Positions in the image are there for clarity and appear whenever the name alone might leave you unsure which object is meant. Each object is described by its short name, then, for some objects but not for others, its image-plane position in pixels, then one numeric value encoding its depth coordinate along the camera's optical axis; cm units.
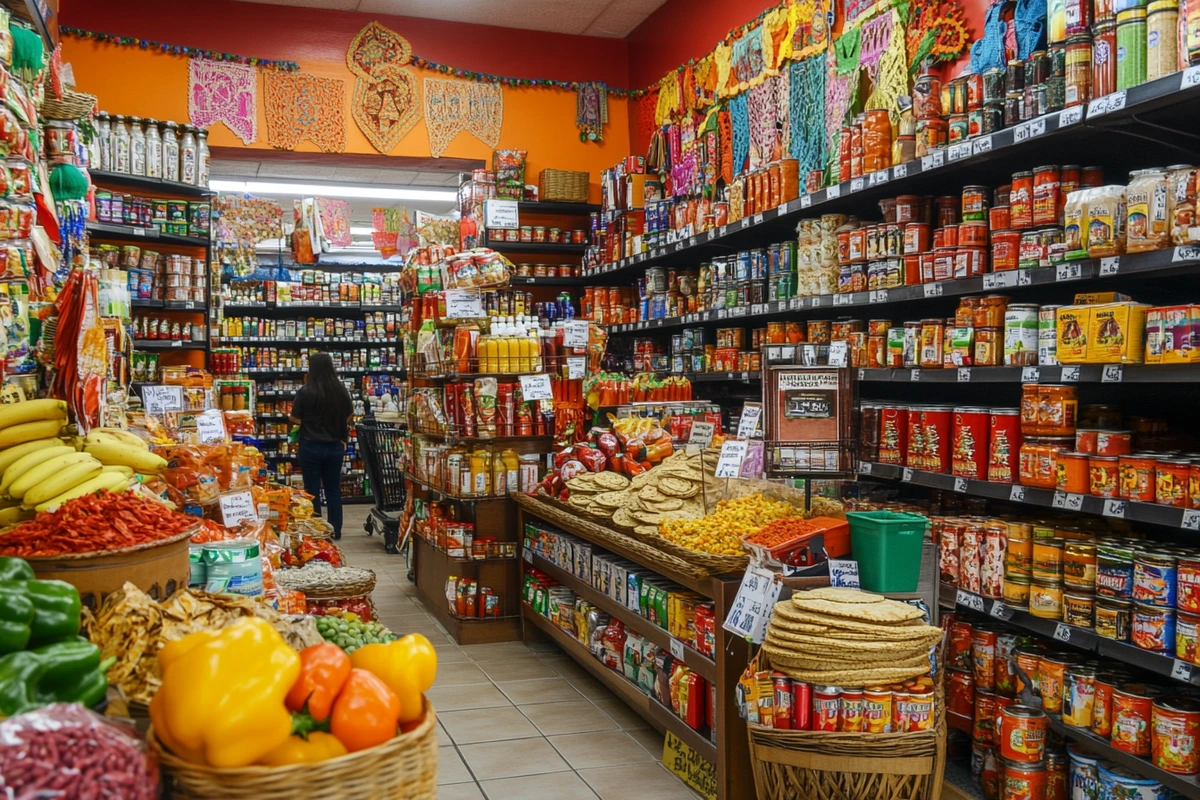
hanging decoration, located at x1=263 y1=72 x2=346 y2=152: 807
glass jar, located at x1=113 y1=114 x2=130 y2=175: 703
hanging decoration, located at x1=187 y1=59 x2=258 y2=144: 787
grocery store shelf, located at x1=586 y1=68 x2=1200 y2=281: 295
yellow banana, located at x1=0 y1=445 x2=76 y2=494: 259
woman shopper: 912
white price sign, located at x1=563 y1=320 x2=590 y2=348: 576
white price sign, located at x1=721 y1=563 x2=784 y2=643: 300
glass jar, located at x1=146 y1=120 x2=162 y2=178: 721
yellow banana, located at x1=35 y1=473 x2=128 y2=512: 246
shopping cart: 870
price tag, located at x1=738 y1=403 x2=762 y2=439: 369
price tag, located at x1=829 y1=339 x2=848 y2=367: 337
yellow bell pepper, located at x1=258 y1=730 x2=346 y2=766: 130
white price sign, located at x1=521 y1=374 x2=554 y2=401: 552
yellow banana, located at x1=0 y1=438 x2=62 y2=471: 270
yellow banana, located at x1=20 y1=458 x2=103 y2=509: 249
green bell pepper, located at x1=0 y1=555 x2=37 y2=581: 152
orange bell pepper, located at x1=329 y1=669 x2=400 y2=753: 136
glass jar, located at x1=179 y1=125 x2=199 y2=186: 739
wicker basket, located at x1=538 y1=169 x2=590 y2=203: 846
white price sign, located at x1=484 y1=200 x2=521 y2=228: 821
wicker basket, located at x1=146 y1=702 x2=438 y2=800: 126
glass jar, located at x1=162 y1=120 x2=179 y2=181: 730
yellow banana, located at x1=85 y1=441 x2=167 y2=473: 302
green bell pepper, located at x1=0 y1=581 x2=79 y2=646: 144
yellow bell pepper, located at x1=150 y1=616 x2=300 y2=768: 126
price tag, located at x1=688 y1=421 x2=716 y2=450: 424
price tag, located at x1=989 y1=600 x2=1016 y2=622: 339
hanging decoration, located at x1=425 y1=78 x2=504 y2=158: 842
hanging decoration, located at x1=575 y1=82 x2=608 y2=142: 884
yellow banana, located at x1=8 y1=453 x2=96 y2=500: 252
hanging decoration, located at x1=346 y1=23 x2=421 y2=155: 823
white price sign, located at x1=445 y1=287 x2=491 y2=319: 574
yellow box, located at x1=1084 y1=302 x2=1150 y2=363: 300
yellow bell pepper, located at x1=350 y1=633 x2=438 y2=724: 149
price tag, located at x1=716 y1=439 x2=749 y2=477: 357
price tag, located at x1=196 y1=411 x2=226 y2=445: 443
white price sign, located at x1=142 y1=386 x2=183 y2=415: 456
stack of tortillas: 267
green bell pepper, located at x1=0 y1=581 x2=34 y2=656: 136
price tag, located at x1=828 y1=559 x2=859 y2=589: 303
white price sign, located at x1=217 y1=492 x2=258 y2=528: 365
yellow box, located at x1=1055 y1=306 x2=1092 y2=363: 316
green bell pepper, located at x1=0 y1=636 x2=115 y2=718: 125
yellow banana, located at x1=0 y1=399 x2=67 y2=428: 280
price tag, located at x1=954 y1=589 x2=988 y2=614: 351
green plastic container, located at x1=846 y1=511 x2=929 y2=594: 296
